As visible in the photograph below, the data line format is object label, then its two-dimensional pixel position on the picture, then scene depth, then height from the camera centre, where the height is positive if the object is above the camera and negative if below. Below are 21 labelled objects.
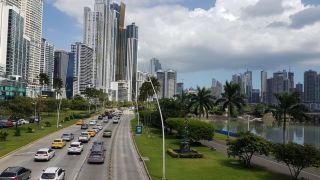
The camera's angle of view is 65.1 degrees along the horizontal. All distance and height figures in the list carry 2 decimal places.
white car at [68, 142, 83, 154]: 31.34 -6.60
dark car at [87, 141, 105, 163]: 26.90 -6.50
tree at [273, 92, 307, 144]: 33.98 -0.97
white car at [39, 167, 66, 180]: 19.10 -6.05
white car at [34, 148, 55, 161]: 27.28 -6.52
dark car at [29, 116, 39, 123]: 68.14 -6.55
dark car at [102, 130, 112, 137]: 47.44 -7.11
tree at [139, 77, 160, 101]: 80.19 +2.53
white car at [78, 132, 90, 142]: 40.47 -6.73
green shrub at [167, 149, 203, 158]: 31.21 -7.22
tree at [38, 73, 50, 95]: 89.99 +5.92
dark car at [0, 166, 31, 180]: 18.62 -5.99
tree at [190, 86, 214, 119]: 56.03 -0.61
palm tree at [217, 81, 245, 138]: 49.13 +0.14
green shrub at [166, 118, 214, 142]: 40.00 -5.23
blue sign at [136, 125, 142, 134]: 51.97 -6.96
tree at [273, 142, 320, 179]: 22.44 -5.19
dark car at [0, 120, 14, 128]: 55.56 -6.45
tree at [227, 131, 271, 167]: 27.39 -5.38
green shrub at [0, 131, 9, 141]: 39.28 -6.49
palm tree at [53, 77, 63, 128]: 97.68 +4.90
